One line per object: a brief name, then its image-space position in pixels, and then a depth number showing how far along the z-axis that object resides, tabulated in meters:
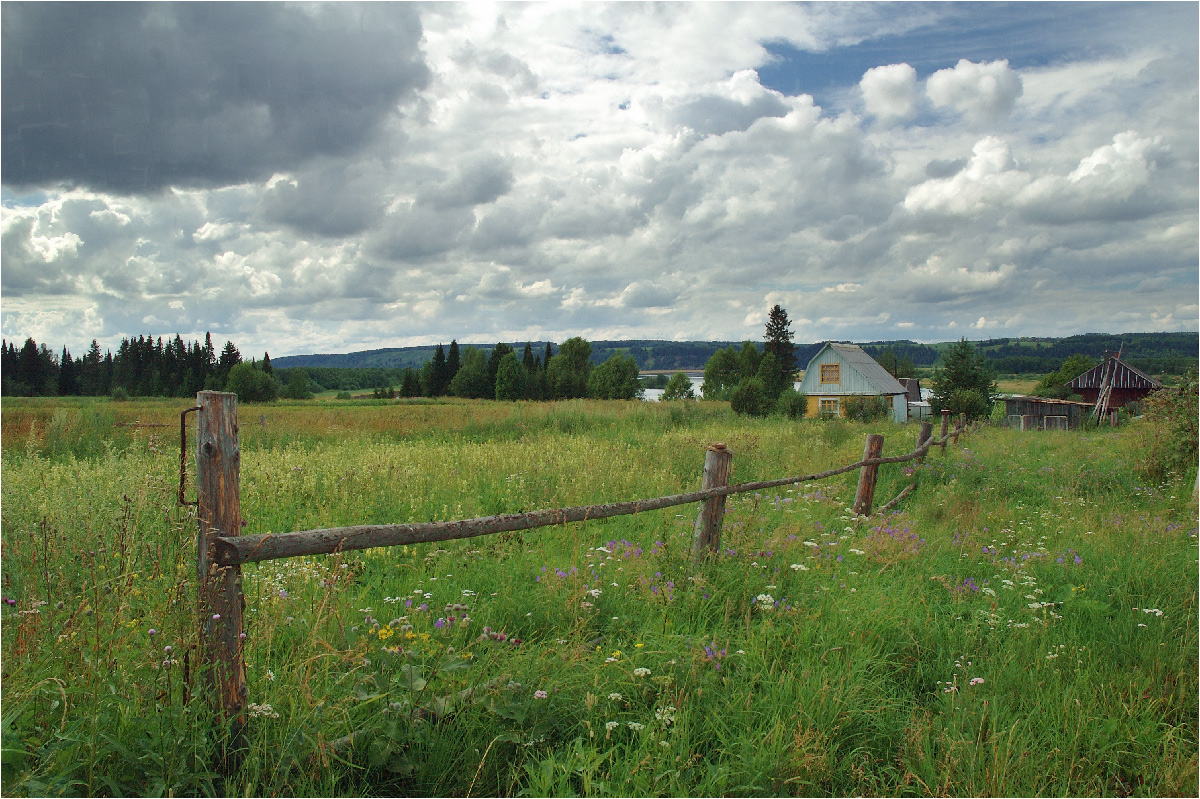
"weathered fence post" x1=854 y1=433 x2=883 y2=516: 7.95
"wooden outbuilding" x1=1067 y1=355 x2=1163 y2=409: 39.47
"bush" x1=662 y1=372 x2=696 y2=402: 89.78
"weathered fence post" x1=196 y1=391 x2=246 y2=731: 2.59
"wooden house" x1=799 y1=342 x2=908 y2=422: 38.28
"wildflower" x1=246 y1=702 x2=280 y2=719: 2.60
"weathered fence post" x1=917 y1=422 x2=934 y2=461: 10.72
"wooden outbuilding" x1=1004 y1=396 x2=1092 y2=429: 36.75
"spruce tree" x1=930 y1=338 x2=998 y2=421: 39.50
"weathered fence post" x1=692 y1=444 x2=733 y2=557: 4.88
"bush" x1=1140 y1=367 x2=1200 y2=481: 10.84
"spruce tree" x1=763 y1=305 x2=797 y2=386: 63.28
